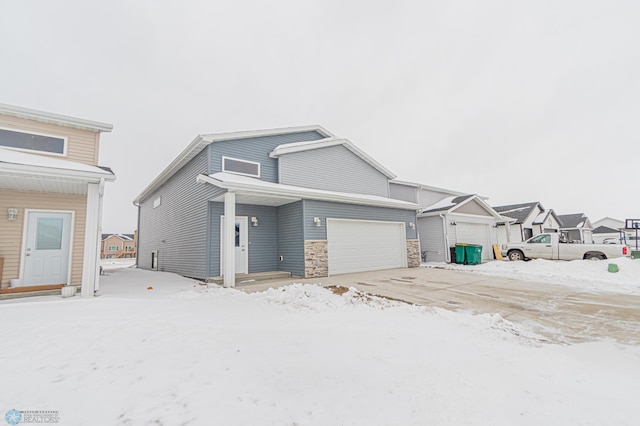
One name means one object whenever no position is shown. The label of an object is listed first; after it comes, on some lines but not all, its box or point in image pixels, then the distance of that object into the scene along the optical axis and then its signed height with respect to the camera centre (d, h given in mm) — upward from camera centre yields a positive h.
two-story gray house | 9258 +1224
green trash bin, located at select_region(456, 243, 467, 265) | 13739 -992
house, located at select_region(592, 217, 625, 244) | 34812 +280
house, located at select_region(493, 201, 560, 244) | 21609 +1076
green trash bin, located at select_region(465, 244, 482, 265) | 13477 -987
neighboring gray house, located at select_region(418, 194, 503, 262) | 15016 +565
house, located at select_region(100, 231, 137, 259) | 44250 -21
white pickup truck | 11398 -851
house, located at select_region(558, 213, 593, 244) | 28297 +509
